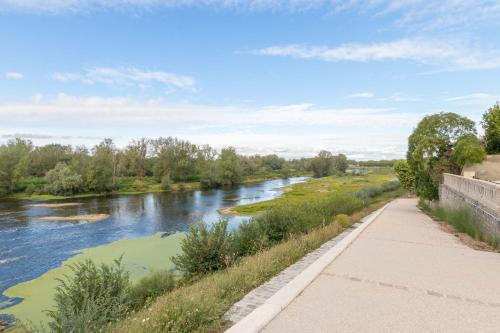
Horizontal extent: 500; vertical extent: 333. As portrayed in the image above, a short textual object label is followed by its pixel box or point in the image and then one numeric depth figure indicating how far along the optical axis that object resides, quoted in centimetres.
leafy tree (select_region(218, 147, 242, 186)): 8129
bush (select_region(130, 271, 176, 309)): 927
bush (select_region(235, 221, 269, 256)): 1117
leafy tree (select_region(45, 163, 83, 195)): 5803
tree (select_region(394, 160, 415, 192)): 4337
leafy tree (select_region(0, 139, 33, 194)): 5888
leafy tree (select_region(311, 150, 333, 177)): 12714
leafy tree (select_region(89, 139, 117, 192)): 6244
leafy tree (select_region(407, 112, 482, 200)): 2184
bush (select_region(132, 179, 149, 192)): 6894
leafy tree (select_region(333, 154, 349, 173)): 13350
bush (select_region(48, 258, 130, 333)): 585
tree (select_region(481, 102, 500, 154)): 2491
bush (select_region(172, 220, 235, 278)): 990
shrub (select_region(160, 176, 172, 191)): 7051
